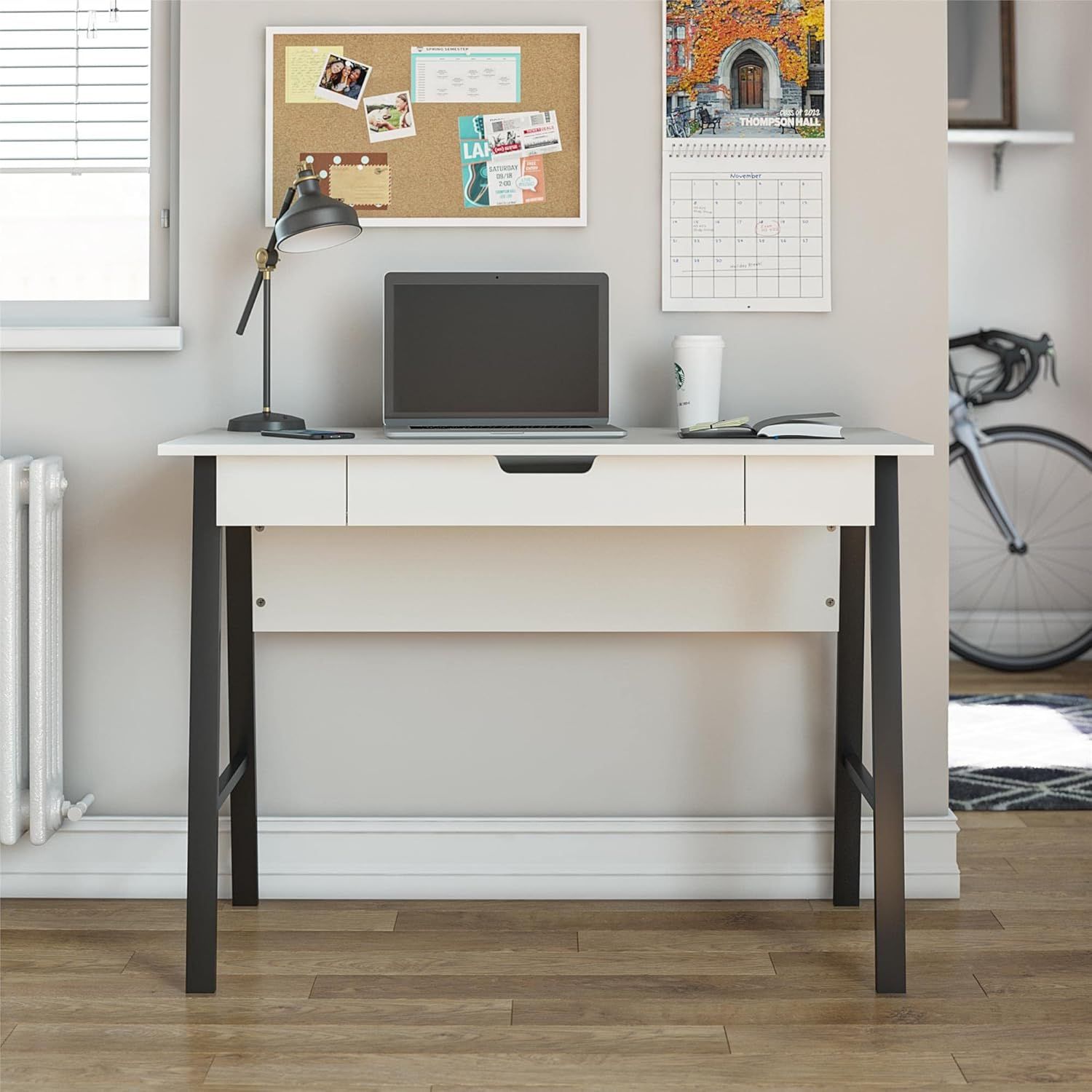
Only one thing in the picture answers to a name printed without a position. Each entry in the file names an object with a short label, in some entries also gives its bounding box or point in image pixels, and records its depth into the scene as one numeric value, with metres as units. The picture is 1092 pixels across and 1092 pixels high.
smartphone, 1.80
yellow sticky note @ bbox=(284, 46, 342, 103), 2.06
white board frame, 2.06
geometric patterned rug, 2.64
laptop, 1.96
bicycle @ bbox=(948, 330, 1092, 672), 3.86
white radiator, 1.96
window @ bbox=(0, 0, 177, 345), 2.13
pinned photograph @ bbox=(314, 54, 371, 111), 2.07
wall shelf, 3.74
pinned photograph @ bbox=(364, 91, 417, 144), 2.07
